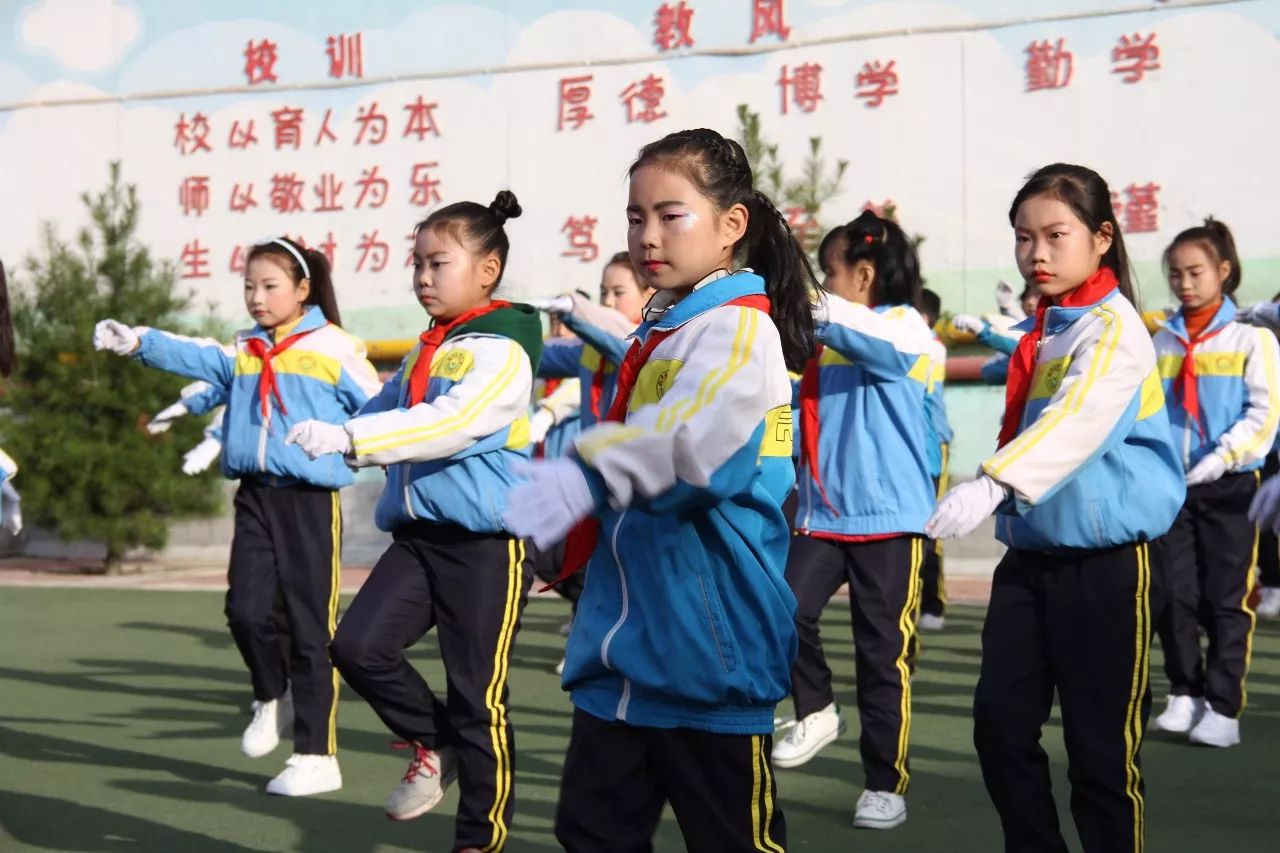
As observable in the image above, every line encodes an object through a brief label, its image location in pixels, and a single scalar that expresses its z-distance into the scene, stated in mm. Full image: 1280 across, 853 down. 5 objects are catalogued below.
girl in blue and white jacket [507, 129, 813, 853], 2955
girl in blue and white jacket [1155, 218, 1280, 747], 6508
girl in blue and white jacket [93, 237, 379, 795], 5816
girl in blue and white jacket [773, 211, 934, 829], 5188
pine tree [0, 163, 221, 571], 12812
